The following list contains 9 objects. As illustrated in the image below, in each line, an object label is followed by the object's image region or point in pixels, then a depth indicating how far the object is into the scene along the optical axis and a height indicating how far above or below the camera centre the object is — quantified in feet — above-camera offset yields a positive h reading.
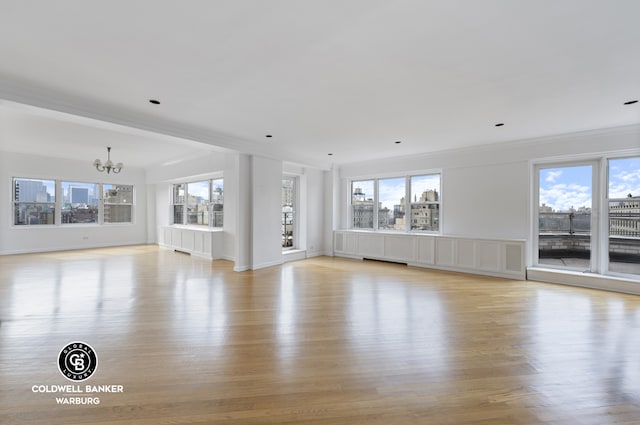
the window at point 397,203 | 21.76 +0.84
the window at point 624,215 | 14.76 -0.12
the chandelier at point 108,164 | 21.20 +3.77
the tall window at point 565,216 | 16.21 -0.19
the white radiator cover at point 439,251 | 17.33 -2.82
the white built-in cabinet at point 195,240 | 23.16 -2.49
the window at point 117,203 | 29.63 +1.08
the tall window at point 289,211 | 24.22 +0.17
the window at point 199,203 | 25.04 +0.99
